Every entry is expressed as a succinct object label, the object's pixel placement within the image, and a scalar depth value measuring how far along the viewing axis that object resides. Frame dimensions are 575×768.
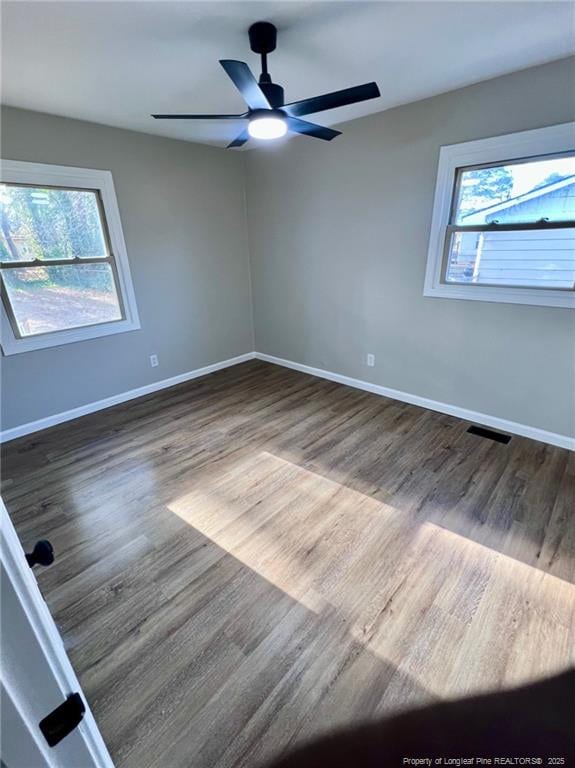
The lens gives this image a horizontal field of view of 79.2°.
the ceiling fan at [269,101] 1.66
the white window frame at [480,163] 2.26
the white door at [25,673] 0.46
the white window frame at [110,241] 2.70
